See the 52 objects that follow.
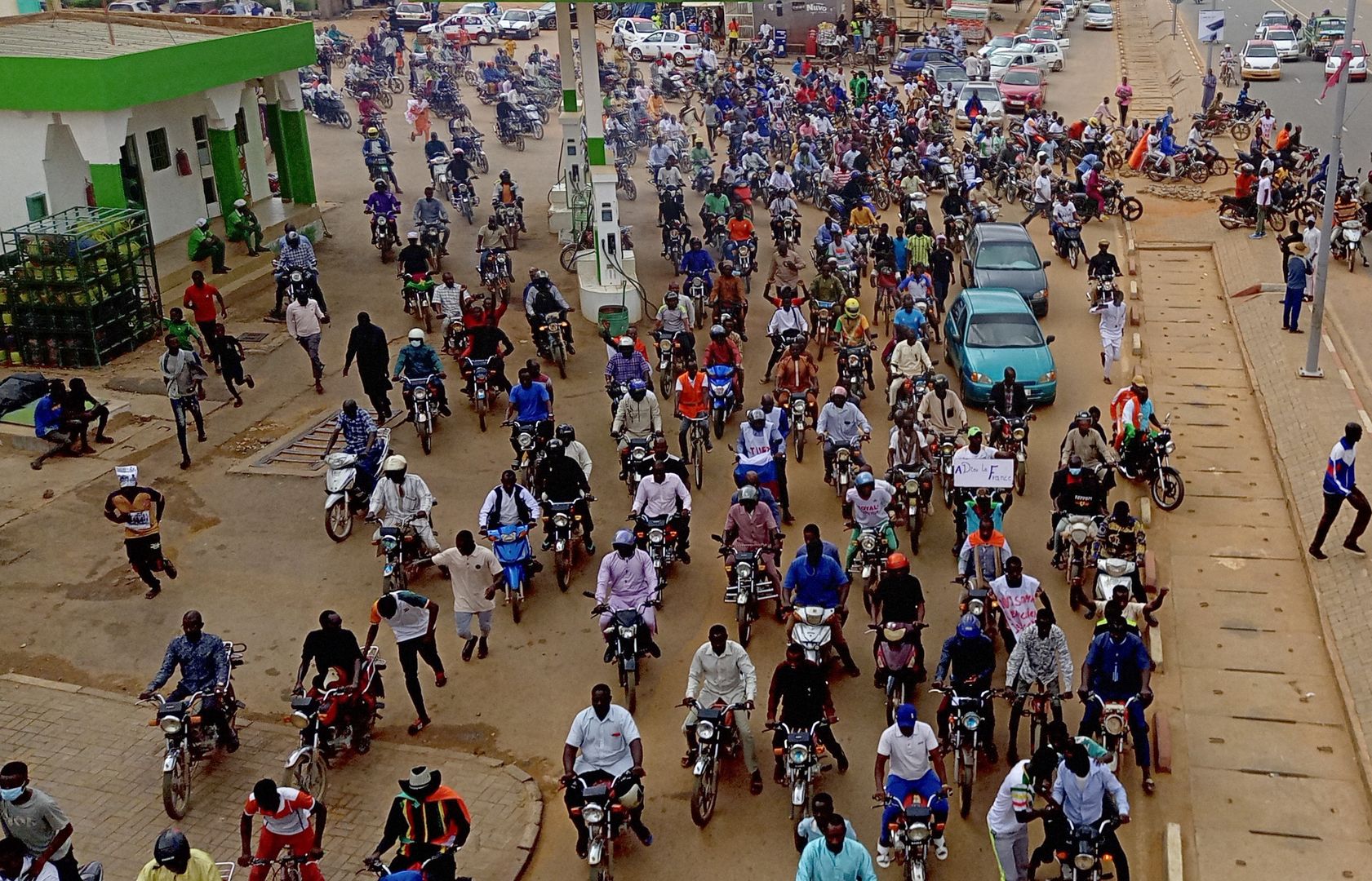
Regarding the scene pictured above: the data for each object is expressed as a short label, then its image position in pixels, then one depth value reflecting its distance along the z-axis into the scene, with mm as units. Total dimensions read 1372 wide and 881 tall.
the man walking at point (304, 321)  19250
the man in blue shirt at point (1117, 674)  10797
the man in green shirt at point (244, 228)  25984
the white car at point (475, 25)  61031
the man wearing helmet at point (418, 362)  18047
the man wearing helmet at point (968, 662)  10805
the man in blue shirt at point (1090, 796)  9391
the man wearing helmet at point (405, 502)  14215
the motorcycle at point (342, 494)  15688
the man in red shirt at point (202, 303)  19750
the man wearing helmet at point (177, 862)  8430
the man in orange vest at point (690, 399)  16734
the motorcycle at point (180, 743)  10781
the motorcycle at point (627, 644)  12117
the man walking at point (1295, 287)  21828
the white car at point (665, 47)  54938
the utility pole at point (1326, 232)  19891
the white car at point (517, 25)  62062
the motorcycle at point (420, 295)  22562
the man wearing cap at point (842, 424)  15883
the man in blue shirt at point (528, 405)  16453
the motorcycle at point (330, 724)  10867
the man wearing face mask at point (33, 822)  9422
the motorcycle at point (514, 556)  13711
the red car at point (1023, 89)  44500
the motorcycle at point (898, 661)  11477
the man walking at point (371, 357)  17734
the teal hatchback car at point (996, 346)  19391
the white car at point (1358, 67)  44500
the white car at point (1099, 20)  67875
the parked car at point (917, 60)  51531
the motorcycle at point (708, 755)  10539
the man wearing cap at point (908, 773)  9719
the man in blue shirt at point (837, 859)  8578
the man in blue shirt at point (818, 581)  12297
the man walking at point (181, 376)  16984
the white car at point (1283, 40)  52062
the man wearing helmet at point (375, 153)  31531
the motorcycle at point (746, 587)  13047
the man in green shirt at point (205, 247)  24328
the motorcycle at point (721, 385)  17734
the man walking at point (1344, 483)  14039
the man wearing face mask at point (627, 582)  12438
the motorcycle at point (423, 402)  17859
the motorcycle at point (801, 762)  10336
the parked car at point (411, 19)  63844
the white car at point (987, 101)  41281
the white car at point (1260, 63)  47406
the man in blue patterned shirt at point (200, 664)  11141
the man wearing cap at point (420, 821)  9164
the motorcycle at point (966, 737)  10703
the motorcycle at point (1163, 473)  16266
